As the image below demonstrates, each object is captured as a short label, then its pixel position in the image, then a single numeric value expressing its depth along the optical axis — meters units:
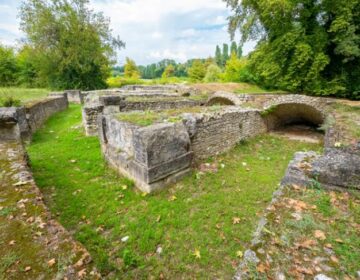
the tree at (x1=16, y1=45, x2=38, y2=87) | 23.22
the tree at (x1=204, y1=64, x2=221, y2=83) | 28.13
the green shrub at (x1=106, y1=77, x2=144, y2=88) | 23.19
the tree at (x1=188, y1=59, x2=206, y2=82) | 34.75
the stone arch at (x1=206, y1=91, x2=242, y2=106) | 9.63
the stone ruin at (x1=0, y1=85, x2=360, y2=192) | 2.80
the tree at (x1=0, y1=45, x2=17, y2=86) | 23.47
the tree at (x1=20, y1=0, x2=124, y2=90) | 16.86
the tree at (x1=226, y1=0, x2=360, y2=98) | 8.85
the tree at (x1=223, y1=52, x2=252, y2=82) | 15.50
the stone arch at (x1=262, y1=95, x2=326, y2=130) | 7.56
